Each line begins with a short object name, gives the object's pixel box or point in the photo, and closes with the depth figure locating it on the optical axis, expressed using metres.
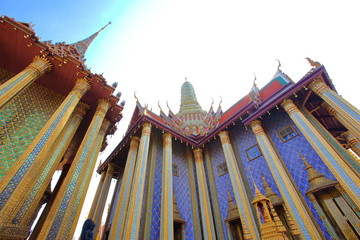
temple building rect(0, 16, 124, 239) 5.54
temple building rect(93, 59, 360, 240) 5.86
